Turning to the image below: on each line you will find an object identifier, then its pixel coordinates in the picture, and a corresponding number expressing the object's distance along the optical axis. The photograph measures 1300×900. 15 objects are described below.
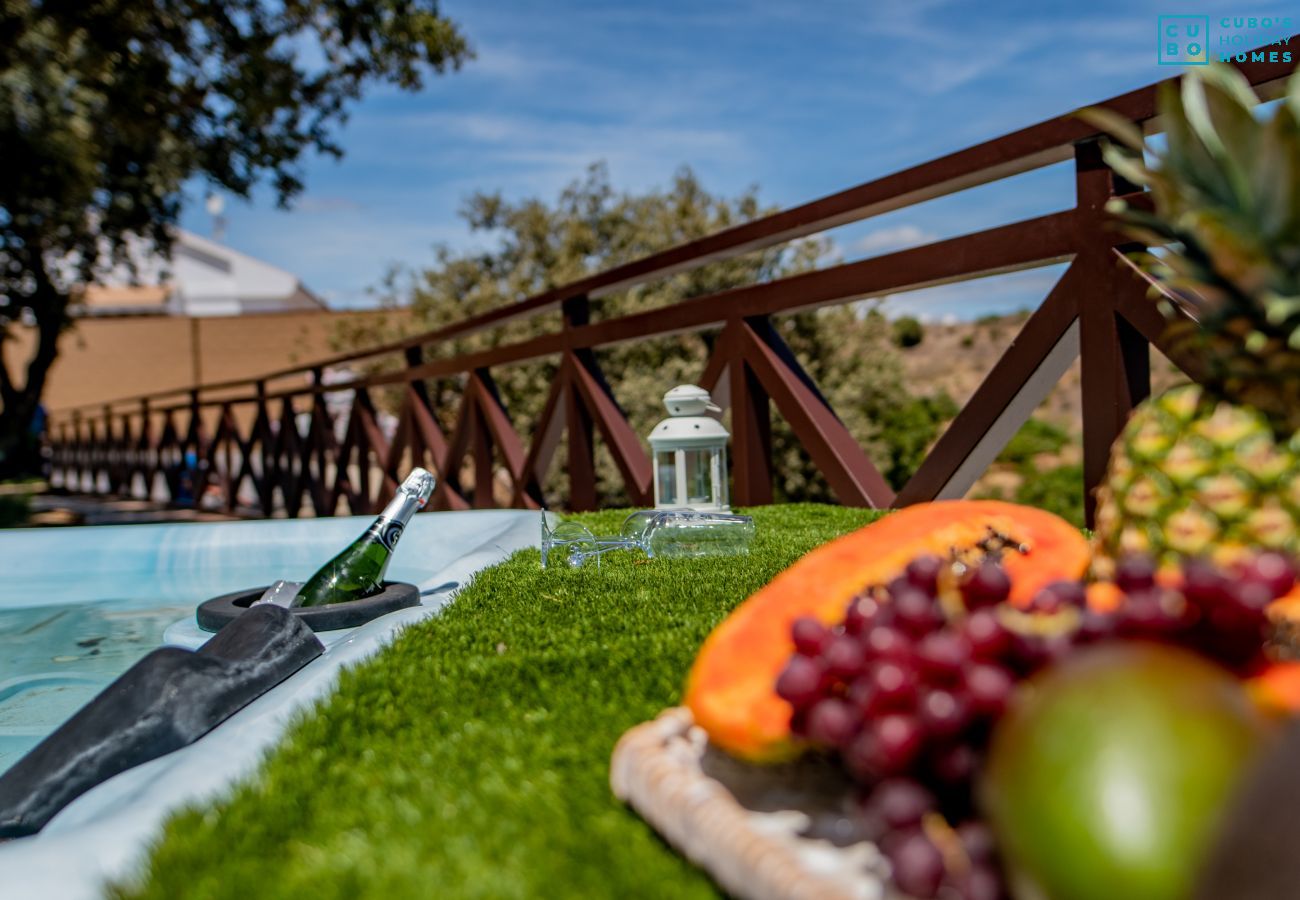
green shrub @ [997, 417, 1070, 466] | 17.91
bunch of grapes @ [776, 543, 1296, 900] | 0.72
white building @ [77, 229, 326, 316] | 40.19
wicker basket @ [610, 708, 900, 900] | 0.76
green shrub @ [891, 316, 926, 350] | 27.09
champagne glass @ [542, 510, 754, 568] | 2.56
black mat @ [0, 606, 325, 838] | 1.29
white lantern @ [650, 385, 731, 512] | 3.67
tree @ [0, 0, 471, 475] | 7.28
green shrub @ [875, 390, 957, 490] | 13.30
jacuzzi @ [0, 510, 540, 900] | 0.97
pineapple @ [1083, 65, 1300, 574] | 0.92
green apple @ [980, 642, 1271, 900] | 0.63
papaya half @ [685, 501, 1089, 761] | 0.94
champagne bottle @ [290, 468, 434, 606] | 2.48
